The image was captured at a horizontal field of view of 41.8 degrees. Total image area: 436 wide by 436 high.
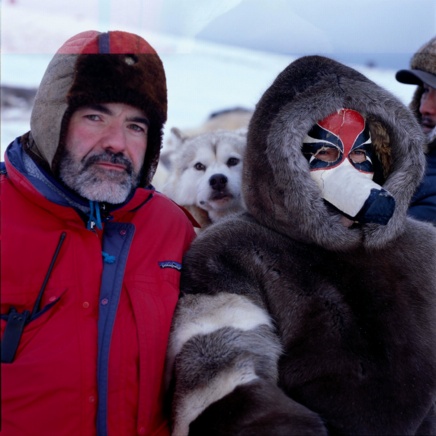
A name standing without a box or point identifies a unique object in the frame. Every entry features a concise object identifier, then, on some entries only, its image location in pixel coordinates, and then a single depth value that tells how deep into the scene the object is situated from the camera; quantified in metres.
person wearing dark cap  2.90
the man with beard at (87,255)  1.57
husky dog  3.06
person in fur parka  1.66
